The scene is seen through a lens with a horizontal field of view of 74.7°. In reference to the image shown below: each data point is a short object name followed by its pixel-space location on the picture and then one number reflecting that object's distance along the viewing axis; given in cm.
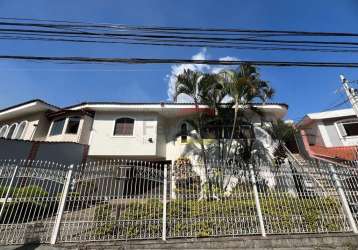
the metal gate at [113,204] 649
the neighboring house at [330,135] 1631
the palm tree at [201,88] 1366
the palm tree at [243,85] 1309
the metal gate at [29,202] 637
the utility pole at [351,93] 1084
